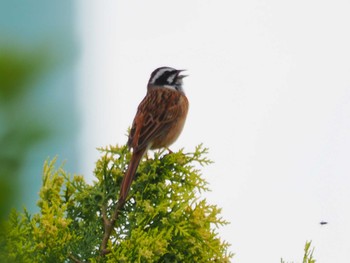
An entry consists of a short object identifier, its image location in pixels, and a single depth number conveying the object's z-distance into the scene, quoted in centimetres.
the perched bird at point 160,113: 713
